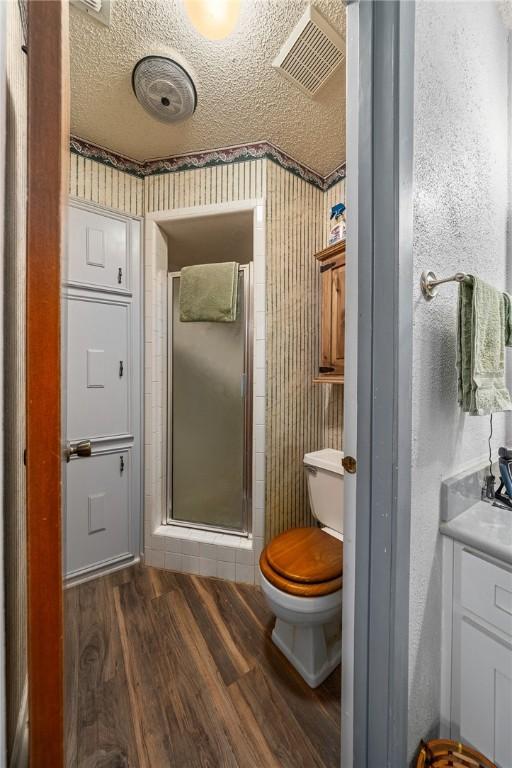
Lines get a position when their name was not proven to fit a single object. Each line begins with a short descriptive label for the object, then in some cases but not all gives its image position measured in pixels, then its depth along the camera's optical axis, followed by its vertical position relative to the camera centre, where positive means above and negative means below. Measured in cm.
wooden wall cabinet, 162 +37
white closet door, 175 -5
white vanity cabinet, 75 -69
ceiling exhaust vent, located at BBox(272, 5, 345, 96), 115 +129
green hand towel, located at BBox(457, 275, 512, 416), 84 +9
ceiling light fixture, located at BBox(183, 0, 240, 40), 109 +130
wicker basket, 76 -93
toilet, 116 -80
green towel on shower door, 188 +53
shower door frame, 194 -31
